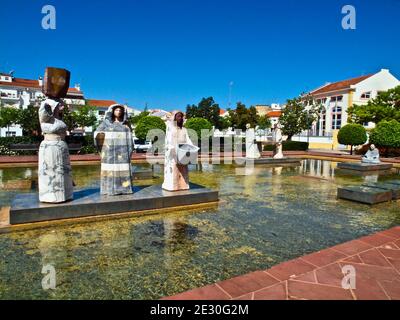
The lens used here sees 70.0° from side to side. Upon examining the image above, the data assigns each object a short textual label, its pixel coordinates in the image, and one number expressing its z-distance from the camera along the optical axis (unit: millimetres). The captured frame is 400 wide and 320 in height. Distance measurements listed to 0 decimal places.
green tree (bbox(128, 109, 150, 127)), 53794
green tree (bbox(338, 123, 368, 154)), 24016
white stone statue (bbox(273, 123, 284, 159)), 17969
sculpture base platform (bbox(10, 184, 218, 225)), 5191
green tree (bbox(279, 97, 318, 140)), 31609
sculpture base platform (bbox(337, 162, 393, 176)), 14302
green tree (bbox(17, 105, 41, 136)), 27016
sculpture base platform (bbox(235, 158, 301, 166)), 16578
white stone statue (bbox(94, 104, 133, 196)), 6039
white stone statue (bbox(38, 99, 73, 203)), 5254
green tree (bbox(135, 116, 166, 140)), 27473
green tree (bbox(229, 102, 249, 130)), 44094
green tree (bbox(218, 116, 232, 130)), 49319
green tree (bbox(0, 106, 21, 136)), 39447
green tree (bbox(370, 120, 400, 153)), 20906
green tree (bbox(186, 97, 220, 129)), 52188
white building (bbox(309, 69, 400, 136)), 40028
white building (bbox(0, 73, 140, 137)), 49000
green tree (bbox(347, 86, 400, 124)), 26294
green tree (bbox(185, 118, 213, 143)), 22422
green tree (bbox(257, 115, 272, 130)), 53356
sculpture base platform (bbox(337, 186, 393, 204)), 7414
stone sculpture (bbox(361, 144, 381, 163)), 15656
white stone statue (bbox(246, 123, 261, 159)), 17688
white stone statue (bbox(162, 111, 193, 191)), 6852
